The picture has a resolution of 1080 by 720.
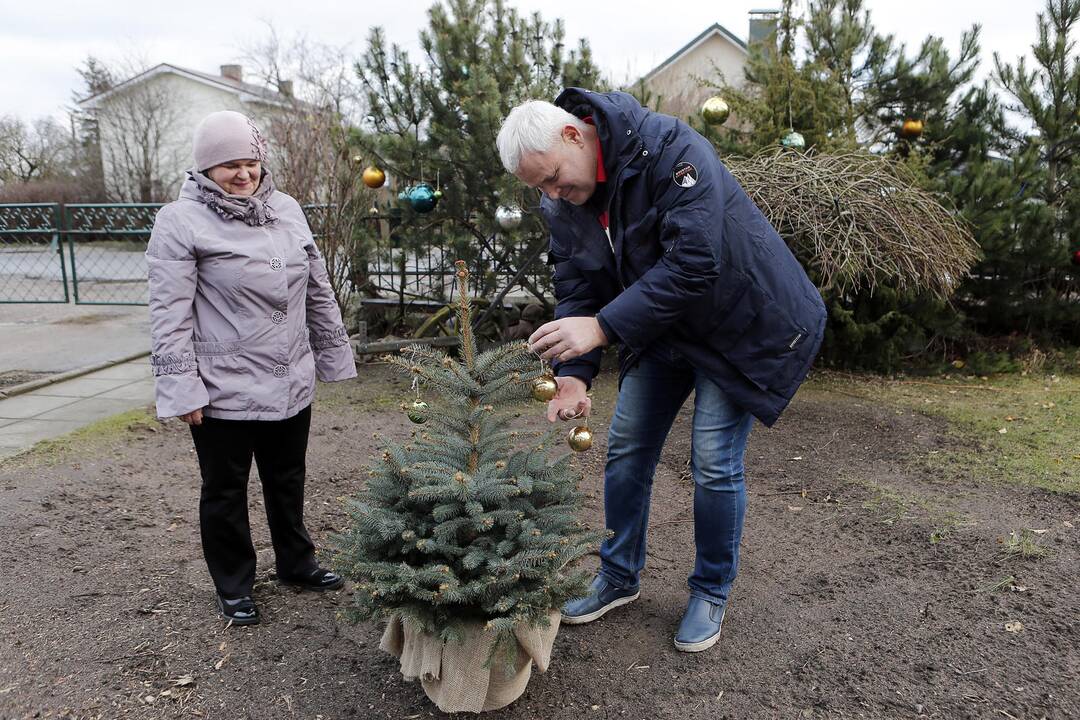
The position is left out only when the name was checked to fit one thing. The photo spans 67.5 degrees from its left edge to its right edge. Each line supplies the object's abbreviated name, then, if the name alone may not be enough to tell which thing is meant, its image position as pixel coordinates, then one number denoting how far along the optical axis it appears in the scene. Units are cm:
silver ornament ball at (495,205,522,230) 595
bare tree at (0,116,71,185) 3016
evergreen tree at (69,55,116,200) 2784
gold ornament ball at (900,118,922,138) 667
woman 257
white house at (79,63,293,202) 2720
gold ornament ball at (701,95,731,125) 557
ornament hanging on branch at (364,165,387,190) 636
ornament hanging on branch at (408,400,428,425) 239
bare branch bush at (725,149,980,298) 507
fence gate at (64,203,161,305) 1045
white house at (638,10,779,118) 2156
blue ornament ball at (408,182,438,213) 611
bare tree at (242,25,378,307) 699
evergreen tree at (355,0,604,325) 636
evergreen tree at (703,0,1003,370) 614
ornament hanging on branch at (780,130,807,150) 559
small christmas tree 209
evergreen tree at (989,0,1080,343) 673
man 224
